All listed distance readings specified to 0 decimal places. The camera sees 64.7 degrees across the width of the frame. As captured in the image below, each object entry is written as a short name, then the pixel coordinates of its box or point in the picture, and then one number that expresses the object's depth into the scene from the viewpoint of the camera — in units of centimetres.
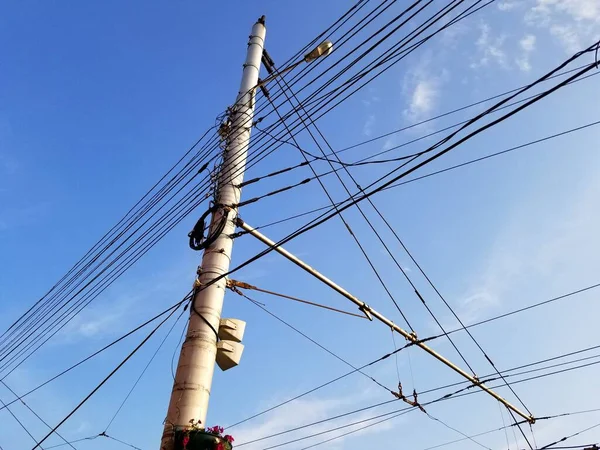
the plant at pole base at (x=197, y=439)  560
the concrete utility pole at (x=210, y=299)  604
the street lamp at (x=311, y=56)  972
